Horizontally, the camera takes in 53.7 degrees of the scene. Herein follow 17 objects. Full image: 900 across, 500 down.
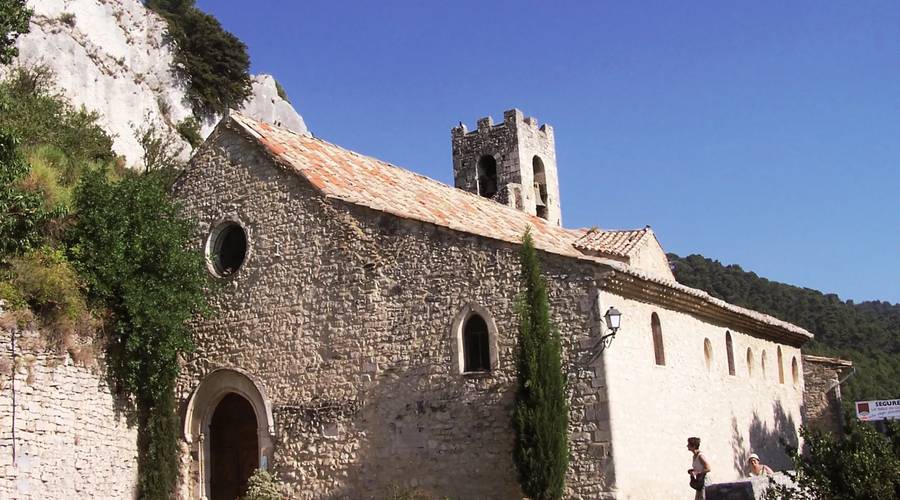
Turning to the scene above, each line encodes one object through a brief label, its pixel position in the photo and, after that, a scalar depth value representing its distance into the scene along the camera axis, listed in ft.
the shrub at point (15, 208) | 45.75
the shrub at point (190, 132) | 139.48
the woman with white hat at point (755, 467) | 49.65
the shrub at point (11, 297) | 45.93
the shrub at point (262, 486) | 51.93
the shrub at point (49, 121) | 83.10
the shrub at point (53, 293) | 47.62
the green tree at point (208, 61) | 148.25
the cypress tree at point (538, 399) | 45.47
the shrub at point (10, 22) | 47.78
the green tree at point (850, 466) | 34.12
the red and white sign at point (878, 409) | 92.24
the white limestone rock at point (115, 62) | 116.47
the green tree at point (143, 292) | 52.60
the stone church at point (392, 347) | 48.21
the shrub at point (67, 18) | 121.16
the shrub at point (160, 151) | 104.68
